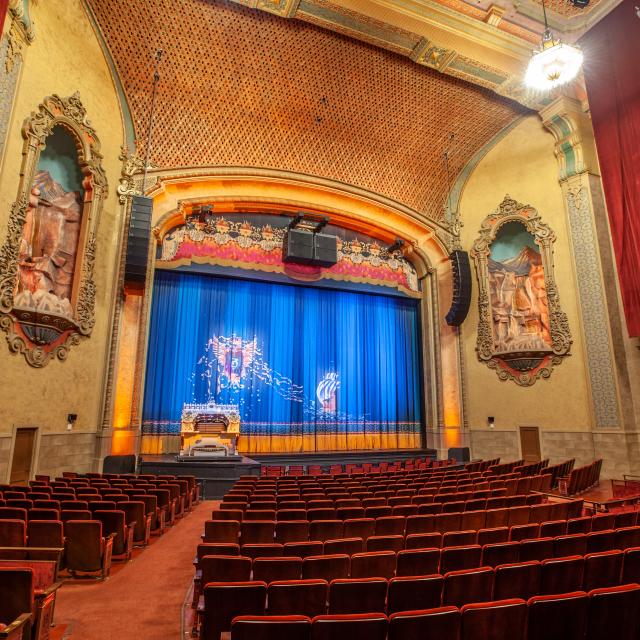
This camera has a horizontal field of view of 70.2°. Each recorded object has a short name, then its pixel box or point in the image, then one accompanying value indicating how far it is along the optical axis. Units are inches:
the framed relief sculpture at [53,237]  311.9
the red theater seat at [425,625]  75.3
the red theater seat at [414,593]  91.7
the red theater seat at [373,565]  111.3
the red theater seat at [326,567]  108.6
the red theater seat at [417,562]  114.1
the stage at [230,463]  351.9
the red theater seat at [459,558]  115.2
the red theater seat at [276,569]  105.9
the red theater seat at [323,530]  148.9
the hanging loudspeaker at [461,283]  504.4
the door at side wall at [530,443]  480.1
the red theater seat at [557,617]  80.6
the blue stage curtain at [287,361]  515.5
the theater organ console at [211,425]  455.3
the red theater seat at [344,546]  128.3
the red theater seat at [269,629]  72.8
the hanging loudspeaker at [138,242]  389.1
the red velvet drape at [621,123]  411.8
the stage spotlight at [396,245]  582.2
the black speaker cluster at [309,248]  526.0
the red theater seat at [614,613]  82.3
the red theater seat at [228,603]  89.0
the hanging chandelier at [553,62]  309.3
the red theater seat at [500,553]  117.3
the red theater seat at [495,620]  77.9
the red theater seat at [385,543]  130.0
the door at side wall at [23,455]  306.8
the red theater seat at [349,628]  73.7
